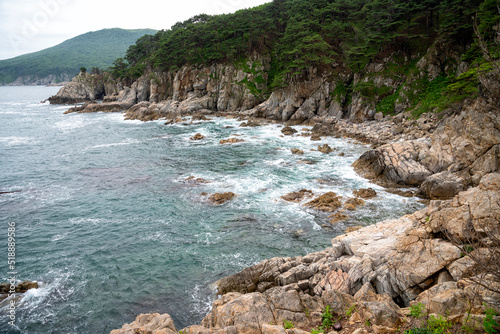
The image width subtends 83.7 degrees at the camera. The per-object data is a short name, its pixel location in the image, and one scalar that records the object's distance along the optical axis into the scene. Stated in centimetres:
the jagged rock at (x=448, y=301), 735
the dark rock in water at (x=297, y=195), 2352
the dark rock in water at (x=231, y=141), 4358
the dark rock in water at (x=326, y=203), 2153
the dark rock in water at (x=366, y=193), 2295
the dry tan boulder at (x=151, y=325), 889
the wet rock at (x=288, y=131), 4556
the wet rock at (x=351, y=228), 1740
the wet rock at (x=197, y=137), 4716
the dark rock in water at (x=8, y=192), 2667
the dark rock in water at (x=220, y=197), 2372
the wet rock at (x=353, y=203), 2135
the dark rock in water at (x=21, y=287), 1450
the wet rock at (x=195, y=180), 2825
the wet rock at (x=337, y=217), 1987
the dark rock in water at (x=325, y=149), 3518
